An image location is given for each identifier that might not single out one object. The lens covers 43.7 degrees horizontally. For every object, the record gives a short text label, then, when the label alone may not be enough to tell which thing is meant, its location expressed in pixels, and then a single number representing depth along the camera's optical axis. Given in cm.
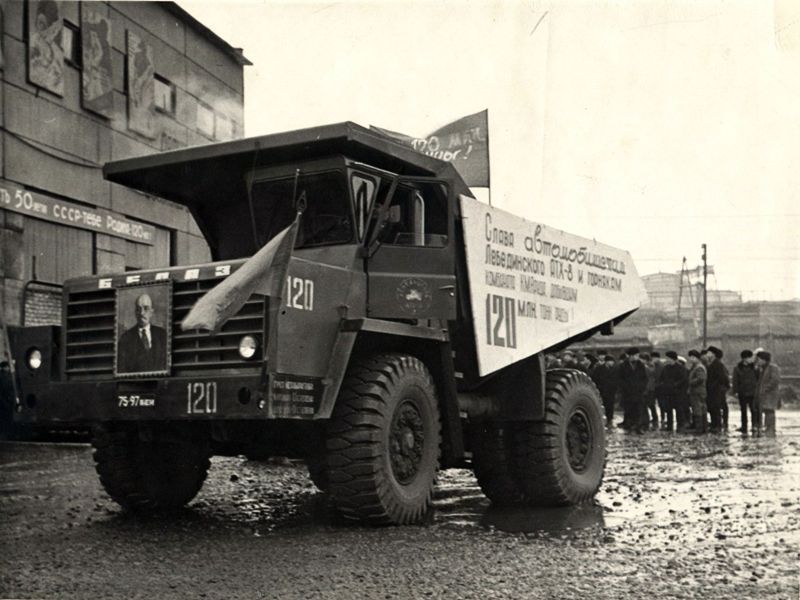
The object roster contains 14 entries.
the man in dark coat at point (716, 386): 2123
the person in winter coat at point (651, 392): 2330
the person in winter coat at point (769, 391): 1927
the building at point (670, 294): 4022
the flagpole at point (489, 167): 1369
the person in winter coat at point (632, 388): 2264
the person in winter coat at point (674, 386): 2219
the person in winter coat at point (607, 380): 2334
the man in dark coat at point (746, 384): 2050
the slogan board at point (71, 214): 1758
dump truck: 684
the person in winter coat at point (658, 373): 2280
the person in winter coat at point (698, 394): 2116
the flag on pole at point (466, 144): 1448
